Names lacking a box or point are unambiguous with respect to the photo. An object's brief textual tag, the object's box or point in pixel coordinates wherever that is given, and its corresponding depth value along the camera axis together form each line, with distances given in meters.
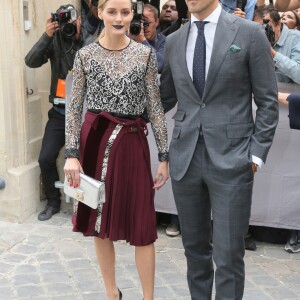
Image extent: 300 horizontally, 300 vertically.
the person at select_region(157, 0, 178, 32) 6.37
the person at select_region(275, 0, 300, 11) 6.31
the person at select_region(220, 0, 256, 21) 5.11
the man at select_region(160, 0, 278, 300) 2.99
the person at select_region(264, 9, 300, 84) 4.61
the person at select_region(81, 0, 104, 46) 5.38
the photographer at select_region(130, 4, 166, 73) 5.33
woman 3.33
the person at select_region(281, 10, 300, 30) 5.77
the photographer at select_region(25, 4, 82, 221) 5.21
